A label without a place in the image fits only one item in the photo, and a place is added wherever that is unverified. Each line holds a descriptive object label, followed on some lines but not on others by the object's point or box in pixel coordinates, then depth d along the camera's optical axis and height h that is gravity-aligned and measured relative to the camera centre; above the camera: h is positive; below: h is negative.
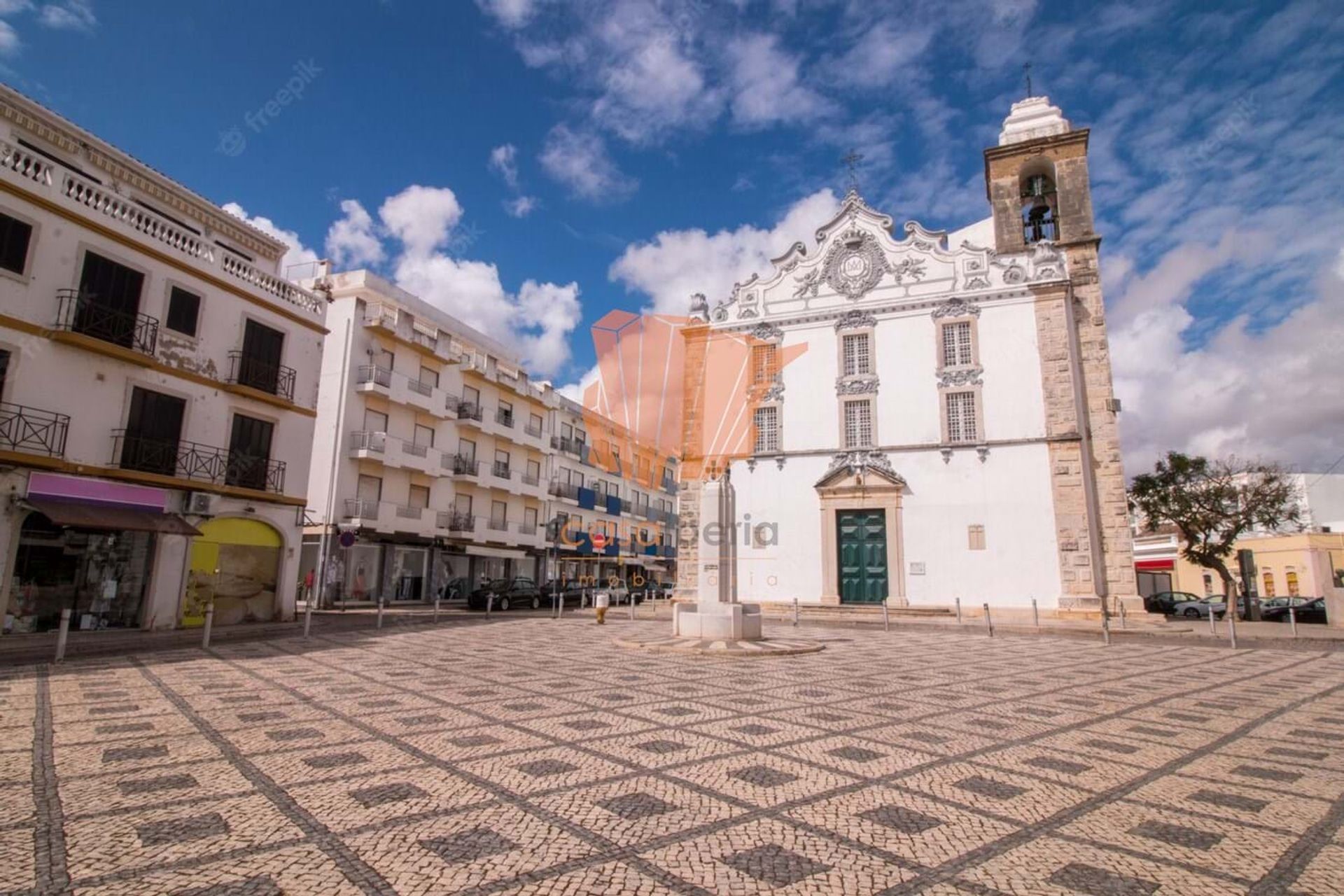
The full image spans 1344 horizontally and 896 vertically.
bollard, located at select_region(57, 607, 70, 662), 10.15 -1.00
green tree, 28.42 +3.26
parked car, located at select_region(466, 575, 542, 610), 28.02 -0.86
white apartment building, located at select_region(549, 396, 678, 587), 42.97 +4.86
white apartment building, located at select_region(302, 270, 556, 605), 28.69 +5.15
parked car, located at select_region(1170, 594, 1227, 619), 31.08 -1.07
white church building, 22.05 +5.55
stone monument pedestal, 13.83 -0.89
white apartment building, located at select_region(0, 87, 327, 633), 13.65 +3.61
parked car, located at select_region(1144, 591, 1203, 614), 33.31 -0.82
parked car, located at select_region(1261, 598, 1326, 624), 26.58 -1.06
